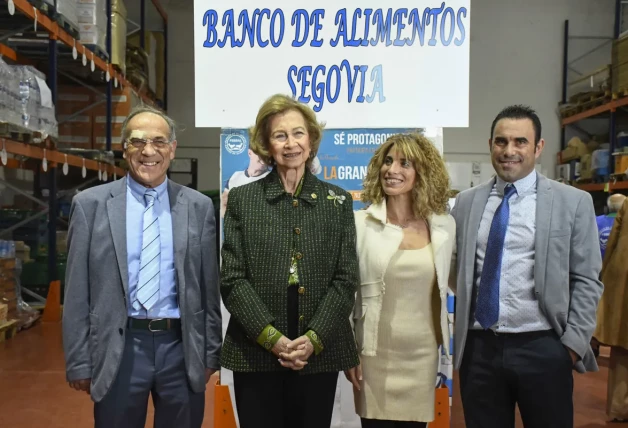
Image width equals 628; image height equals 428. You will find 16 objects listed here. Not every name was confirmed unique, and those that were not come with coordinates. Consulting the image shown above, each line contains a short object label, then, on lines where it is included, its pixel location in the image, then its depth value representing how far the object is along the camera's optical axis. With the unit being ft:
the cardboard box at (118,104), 24.84
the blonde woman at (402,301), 6.68
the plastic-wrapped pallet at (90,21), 20.70
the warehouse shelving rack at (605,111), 26.89
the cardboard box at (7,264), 18.45
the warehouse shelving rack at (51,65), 17.13
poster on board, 9.24
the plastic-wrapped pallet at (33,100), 16.20
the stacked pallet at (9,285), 18.52
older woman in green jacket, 5.76
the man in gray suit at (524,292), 6.63
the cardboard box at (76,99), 24.82
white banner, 9.10
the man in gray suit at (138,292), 5.90
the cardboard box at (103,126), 24.68
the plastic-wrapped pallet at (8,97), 14.85
